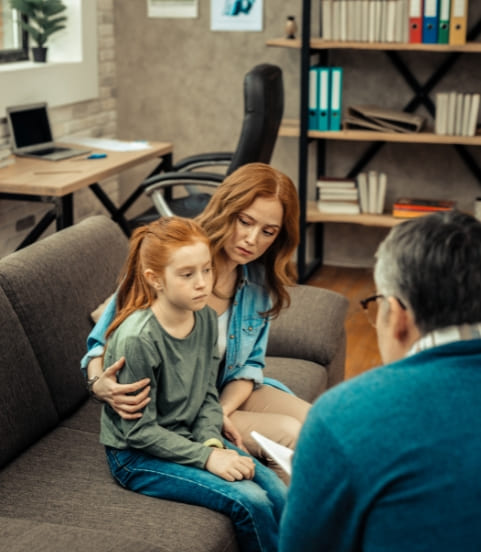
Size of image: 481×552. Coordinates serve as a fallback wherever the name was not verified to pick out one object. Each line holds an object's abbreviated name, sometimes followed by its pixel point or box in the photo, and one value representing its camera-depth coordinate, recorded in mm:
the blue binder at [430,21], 4098
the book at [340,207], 4520
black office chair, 3443
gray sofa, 1577
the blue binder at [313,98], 4352
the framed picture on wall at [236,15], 4707
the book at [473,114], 4163
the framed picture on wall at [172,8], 4820
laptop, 3885
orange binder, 4059
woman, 1938
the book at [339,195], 4555
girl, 1676
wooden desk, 3357
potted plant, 4184
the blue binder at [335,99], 4328
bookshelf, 4191
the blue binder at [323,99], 4340
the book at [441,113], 4230
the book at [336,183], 4562
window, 4250
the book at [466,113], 4191
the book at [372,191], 4477
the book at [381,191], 4463
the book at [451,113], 4215
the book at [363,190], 4512
